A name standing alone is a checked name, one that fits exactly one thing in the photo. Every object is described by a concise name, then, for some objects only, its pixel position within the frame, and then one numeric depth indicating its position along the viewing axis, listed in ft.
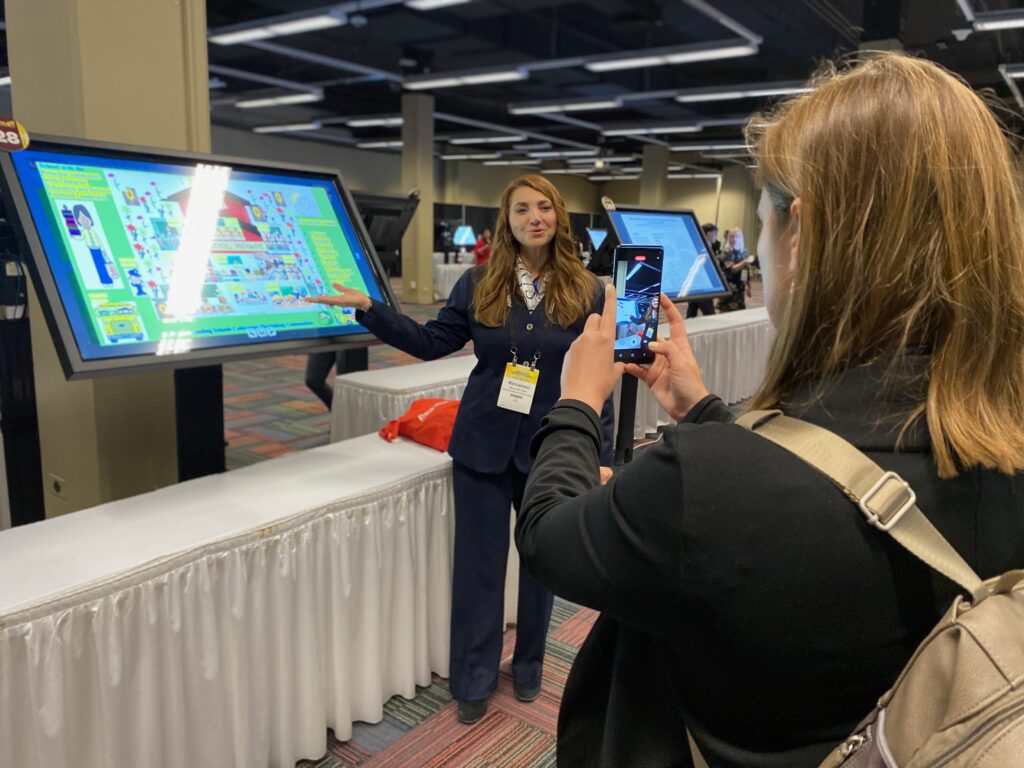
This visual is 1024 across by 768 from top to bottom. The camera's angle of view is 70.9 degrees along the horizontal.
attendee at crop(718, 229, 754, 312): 22.47
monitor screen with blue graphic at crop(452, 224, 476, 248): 54.54
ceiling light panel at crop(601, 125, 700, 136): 41.85
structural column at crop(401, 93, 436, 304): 35.65
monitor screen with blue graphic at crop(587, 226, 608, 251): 26.17
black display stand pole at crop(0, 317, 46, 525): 6.19
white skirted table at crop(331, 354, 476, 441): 8.98
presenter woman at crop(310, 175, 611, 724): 5.84
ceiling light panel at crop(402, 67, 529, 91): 27.20
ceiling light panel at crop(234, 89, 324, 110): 34.32
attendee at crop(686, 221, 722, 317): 19.12
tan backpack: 1.44
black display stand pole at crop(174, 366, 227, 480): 5.93
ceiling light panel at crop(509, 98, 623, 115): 34.39
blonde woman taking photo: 1.77
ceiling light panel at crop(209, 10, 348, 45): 20.63
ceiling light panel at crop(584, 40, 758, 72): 22.98
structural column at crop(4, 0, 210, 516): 5.89
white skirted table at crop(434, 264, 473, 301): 40.68
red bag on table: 6.91
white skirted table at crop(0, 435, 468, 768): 4.01
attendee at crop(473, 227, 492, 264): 30.39
